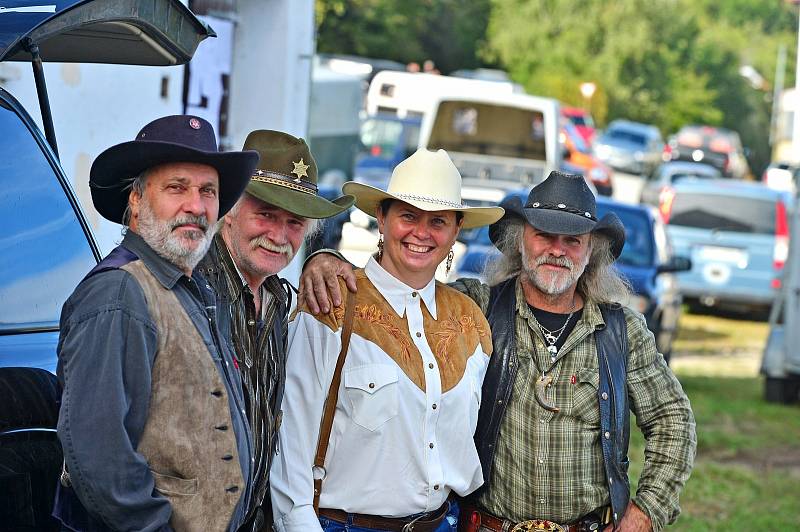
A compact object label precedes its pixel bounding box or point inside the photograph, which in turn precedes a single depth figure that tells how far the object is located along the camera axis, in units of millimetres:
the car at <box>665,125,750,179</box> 40188
